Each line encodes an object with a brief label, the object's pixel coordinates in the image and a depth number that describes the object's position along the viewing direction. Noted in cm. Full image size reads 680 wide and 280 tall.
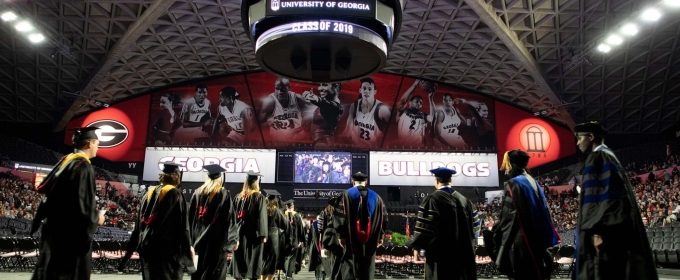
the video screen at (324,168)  2708
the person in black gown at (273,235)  747
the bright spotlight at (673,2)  1545
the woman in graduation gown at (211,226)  536
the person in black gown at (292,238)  948
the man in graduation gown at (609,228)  317
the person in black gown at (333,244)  571
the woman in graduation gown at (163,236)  444
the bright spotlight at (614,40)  1944
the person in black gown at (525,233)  412
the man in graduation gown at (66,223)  350
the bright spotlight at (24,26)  1835
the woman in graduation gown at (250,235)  664
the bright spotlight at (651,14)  1691
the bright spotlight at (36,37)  1917
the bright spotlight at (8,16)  1752
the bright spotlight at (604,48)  2039
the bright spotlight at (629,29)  1853
